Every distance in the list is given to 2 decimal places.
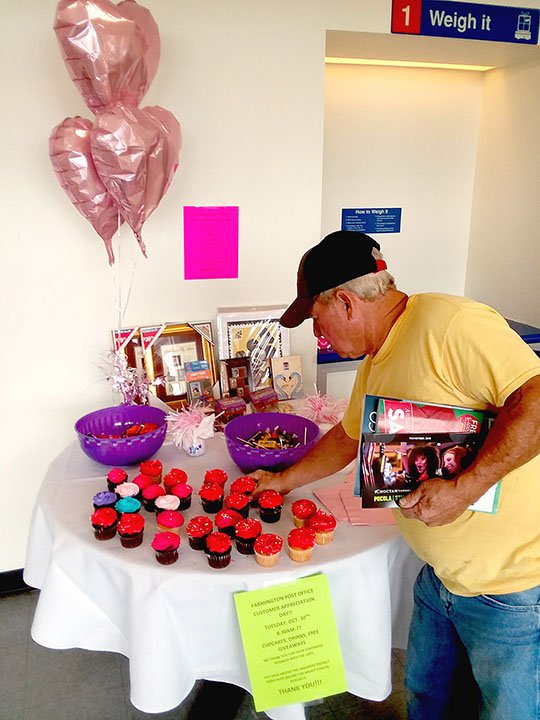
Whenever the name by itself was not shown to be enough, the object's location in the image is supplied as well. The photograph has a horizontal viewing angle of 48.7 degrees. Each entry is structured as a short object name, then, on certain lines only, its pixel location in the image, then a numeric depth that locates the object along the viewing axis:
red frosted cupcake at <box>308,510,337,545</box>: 1.36
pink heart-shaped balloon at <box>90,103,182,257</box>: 1.72
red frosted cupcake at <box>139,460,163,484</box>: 1.62
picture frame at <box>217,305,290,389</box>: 2.40
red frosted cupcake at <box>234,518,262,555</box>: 1.32
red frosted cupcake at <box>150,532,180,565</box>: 1.28
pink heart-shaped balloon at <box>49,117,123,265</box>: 1.77
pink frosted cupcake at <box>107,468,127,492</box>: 1.57
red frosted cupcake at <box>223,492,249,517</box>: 1.43
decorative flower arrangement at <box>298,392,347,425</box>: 2.10
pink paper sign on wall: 2.31
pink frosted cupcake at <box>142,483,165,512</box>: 1.49
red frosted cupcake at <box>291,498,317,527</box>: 1.43
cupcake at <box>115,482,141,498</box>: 1.50
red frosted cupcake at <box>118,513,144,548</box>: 1.33
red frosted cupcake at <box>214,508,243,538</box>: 1.36
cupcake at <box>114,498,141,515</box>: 1.44
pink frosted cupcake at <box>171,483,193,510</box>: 1.50
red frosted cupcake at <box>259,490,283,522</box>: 1.44
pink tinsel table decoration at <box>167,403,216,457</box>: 1.80
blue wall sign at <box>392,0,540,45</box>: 2.30
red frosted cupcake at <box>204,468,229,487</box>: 1.57
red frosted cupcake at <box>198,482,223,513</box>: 1.47
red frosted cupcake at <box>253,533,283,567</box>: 1.27
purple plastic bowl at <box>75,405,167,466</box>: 1.69
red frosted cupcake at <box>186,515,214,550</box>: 1.33
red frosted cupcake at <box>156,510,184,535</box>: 1.38
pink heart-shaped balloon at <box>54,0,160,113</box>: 1.63
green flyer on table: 1.24
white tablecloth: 1.26
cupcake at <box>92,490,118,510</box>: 1.45
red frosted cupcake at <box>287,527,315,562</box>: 1.29
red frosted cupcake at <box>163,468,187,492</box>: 1.56
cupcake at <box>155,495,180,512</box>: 1.44
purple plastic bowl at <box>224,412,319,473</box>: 1.64
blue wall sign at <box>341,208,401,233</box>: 3.04
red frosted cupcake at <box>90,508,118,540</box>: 1.36
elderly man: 1.07
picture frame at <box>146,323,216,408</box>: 2.31
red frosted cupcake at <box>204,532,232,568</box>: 1.27
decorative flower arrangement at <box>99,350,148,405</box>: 2.11
